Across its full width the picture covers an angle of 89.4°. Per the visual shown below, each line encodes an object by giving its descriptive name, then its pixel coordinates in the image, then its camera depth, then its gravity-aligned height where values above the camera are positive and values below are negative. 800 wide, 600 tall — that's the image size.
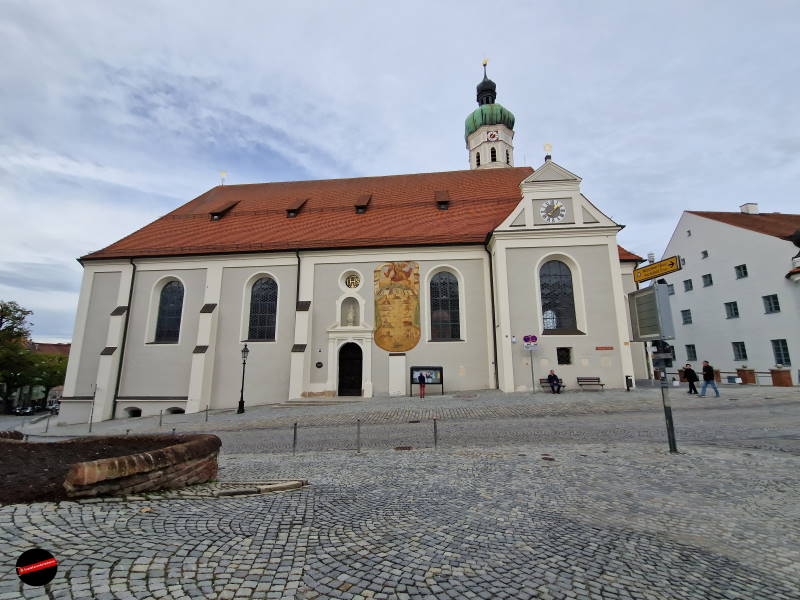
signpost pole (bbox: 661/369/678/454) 7.21 -0.92
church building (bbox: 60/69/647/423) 19.09 +3.89
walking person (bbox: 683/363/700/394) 15.77 +0.03
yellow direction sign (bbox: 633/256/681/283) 6.46 +1.75
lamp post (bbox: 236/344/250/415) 17.97 +0.94
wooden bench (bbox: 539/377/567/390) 17.88 -0.24
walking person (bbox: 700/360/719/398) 14.60 +0.02
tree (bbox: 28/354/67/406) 46.00 +1.17
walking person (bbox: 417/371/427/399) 18.49 -0.09
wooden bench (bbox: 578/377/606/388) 17.64 -0.12
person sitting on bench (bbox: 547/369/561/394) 16.86 -0.19
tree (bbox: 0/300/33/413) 35.50 +3.61
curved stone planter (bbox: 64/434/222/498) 4.41 -1.07
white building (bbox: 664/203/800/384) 22.47 +5.43
